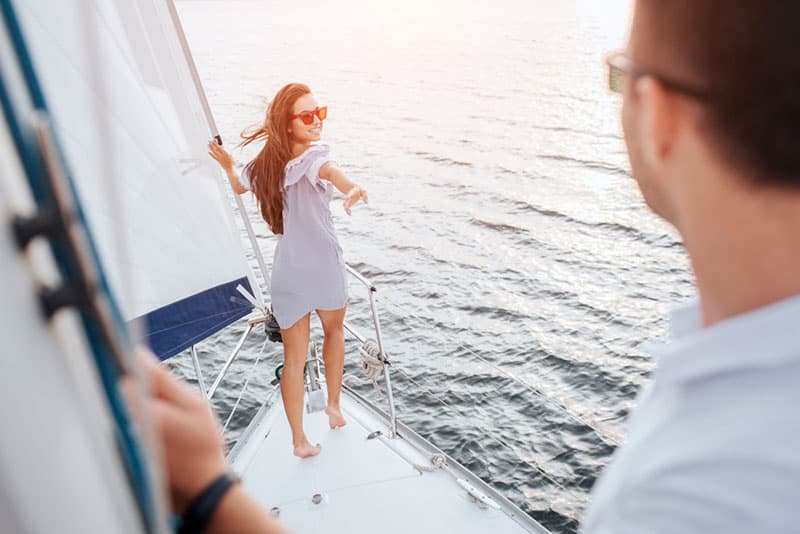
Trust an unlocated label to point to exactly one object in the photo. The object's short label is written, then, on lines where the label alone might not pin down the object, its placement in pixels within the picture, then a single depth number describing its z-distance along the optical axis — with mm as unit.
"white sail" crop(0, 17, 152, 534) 417
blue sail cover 2869
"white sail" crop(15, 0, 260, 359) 2092
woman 2873
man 547
